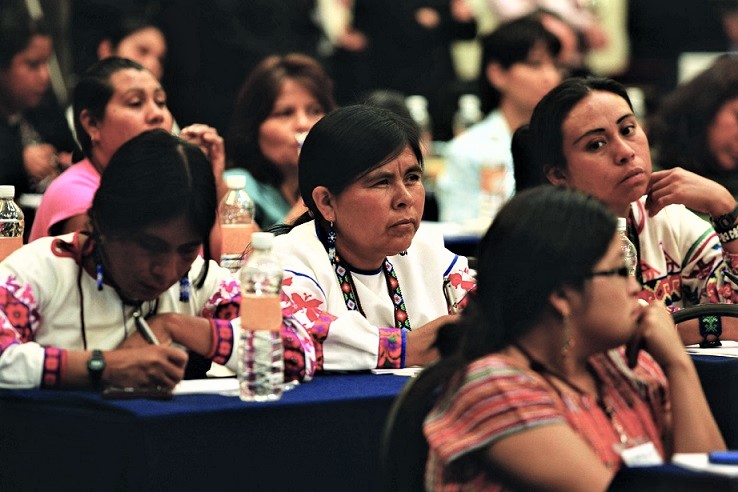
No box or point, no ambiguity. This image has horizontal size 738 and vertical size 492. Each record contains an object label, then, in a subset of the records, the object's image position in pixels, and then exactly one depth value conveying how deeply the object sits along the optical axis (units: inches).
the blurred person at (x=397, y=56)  708.7
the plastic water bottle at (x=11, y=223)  241.3
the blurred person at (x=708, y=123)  379.6
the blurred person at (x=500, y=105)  515.8
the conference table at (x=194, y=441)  170.9
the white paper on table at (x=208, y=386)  190.7
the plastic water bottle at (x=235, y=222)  287.1
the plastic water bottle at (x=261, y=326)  190.2
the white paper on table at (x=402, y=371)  214.4
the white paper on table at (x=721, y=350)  226.1
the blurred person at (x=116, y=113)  327.3
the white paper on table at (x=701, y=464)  137.9
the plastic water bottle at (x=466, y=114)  679.7
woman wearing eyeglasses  140.6
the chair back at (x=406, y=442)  151.4
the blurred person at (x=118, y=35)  526.8
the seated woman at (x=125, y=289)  187.3
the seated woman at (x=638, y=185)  256.5
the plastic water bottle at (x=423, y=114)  663.1
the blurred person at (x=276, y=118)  384.5
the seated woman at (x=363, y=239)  221.6
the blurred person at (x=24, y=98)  473.4
